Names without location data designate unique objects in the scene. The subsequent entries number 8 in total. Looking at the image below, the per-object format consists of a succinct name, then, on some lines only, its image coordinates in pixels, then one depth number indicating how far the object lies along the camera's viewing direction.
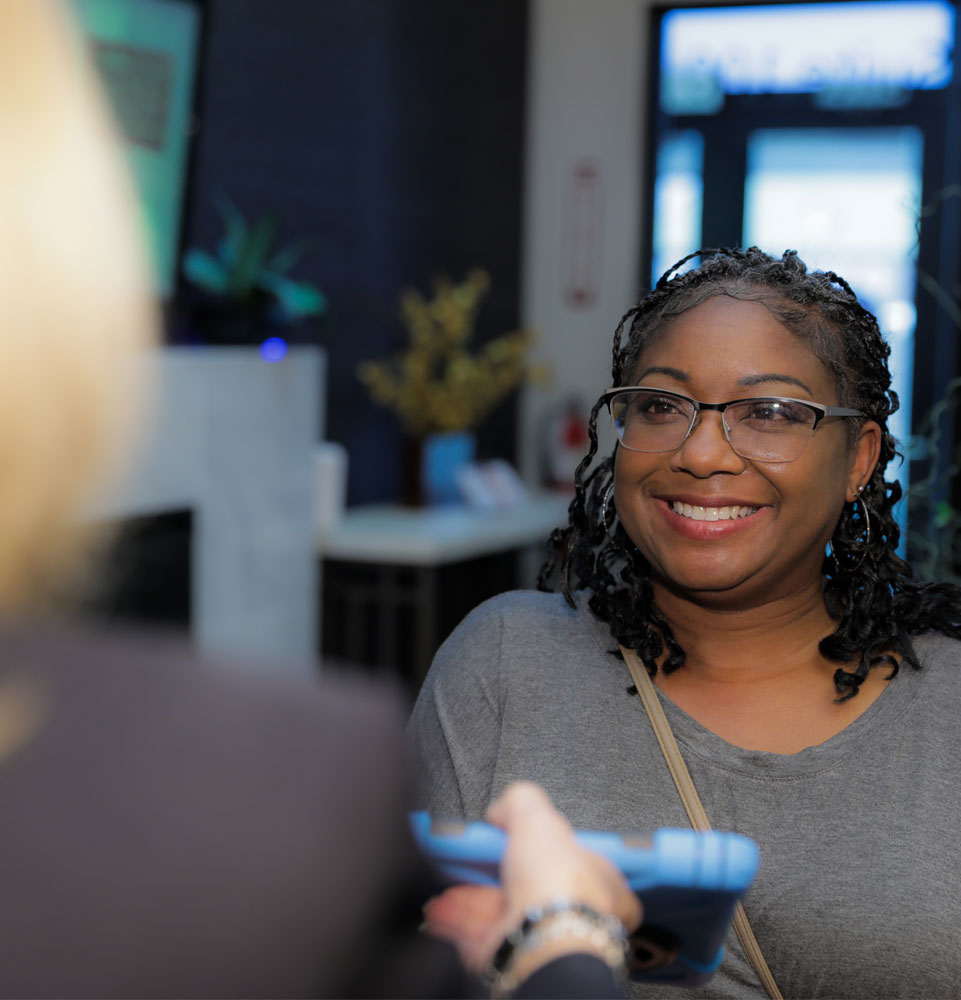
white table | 4.16
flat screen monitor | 3.15
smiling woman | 1.34
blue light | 3.85
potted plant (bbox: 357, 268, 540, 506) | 4.79
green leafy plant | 3.72
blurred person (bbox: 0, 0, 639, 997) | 0.51
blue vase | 4.86
